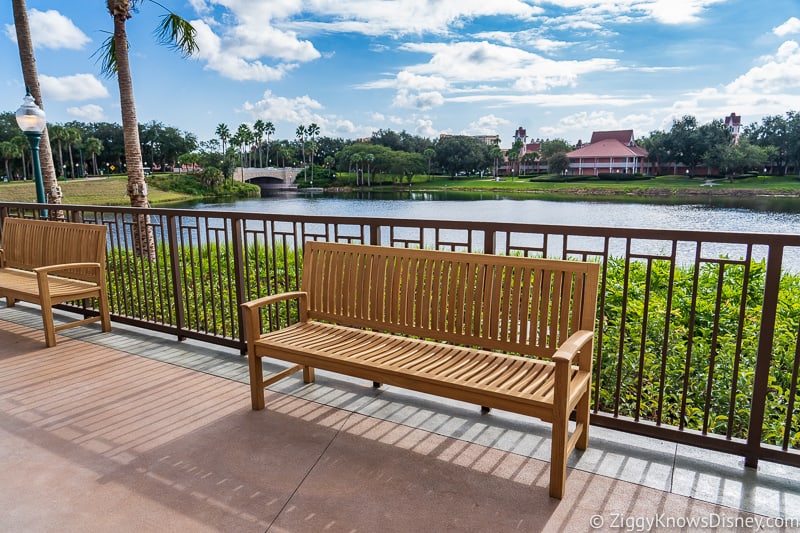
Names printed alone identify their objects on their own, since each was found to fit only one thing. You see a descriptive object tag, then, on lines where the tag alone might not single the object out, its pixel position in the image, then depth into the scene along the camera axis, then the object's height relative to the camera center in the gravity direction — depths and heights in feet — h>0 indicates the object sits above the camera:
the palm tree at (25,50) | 29.91 +7.00
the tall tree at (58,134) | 183.57 +13.80
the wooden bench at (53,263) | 14.24 -2.63
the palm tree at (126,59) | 35.19 +8.00
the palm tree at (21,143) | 176.45 +10.42
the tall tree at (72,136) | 191.01 +13.49
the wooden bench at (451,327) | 7.72 -2.78
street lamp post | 22.29 +2.24
